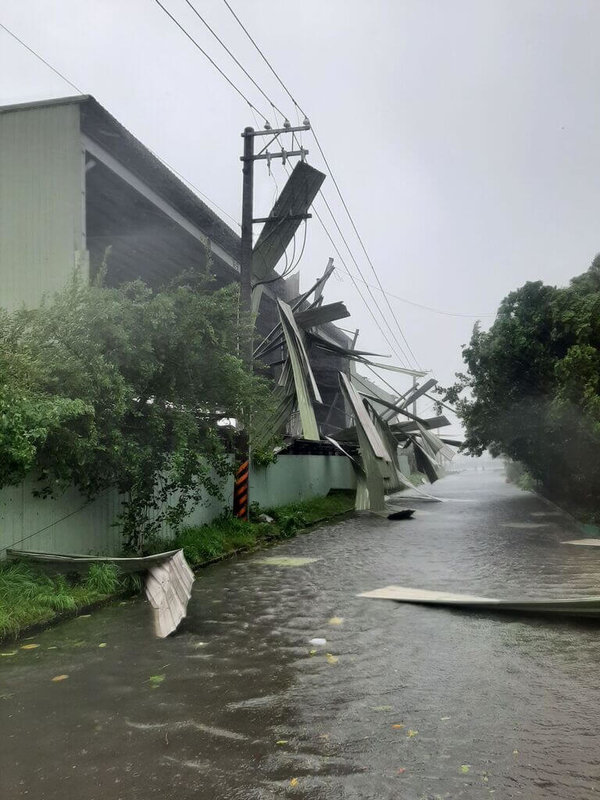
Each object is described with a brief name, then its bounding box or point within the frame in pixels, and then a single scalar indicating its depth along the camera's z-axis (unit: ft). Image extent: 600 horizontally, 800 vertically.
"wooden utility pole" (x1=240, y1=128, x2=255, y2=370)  49.88
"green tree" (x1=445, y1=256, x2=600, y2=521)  54.08
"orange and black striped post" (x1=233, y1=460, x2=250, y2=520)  50.60
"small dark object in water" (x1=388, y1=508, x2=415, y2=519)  69.72
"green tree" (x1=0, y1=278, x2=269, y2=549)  25.70
